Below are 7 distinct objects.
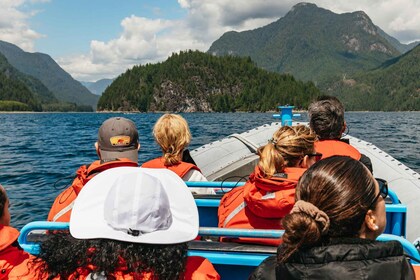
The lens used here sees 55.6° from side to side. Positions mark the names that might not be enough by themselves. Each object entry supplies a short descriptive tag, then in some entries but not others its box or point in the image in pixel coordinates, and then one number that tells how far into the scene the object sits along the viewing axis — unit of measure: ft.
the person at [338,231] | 4.49
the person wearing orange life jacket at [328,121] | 11.45
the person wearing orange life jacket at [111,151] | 9.23
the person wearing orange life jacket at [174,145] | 11.56
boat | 7.41
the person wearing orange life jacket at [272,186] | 7.80
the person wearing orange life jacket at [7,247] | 6.30
